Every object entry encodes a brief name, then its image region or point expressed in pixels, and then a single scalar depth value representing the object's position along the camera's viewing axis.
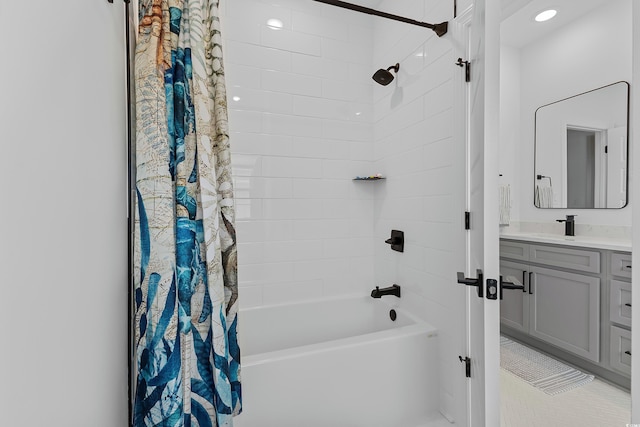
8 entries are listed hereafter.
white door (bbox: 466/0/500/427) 0.94
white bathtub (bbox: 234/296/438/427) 1.27
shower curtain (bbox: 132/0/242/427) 0.90
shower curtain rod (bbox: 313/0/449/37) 1.52
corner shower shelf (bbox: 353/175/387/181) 2.11
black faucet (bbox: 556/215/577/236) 2.54
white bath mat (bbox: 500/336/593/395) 2.04
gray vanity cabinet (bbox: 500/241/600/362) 2.10
